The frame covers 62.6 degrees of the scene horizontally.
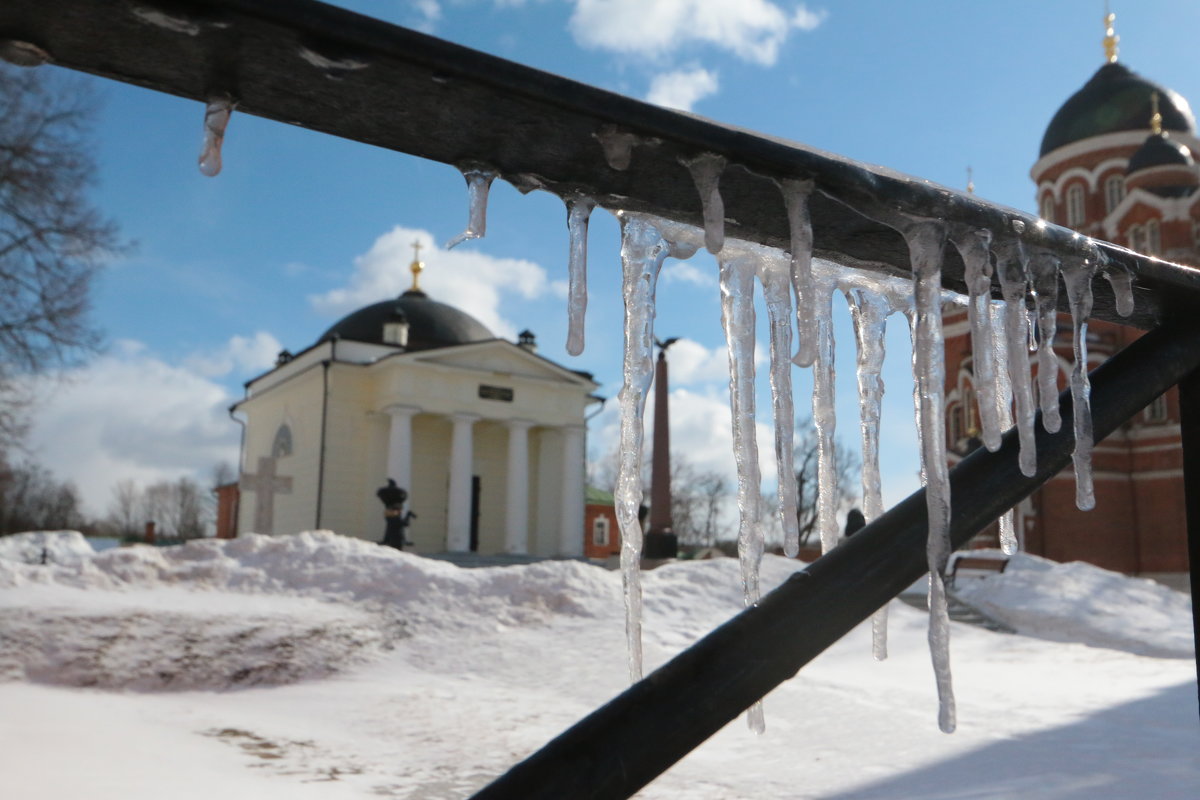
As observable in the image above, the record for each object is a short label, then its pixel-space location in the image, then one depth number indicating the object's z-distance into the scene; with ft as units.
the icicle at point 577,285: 4.67
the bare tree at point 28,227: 48.06
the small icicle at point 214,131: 3.52
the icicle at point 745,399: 6.05
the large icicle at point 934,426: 4.13
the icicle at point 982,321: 4.51
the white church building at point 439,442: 92.79
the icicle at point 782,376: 5.83
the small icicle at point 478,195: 4.03
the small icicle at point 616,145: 3.67
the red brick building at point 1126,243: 94.48
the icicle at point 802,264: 4.04
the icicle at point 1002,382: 5.67
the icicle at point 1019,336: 4.53
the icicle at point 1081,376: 4.87
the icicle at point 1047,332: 4.85
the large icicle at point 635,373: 5.61
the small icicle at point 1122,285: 4.96
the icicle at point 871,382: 6.57
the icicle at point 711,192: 3.85
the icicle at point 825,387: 6.34
